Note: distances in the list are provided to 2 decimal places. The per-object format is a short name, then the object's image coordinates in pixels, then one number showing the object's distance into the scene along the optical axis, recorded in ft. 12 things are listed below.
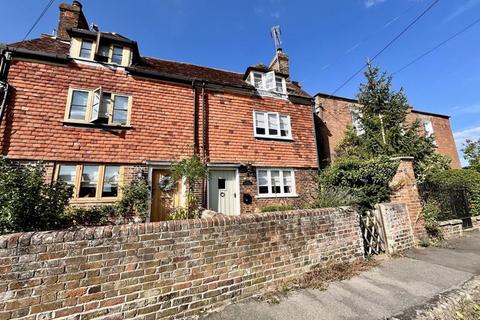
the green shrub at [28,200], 12.05
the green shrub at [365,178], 26.40
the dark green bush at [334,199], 22.90
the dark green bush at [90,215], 24.44
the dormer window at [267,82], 41.70
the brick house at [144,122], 26.68
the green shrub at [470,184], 32.40
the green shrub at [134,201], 27.45
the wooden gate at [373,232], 20.93
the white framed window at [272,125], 38.88
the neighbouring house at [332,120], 48.14
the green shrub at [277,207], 31.99
